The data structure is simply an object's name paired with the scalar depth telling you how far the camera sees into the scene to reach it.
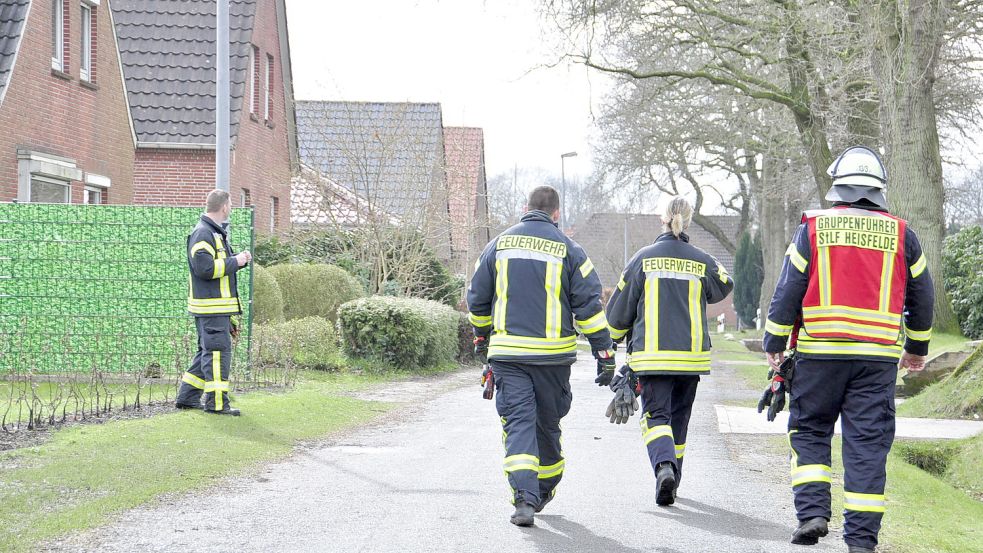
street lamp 45.46
